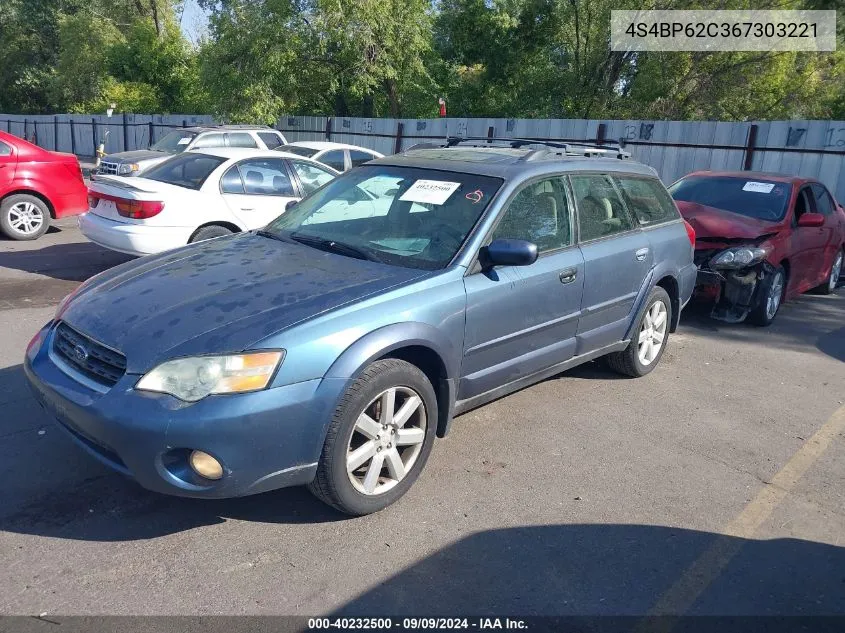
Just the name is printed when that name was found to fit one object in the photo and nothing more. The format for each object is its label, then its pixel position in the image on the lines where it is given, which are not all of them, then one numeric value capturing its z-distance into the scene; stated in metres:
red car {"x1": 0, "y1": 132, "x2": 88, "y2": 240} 10.05
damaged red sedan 7.52
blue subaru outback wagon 3.14
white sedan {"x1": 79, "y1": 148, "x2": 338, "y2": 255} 7.79
